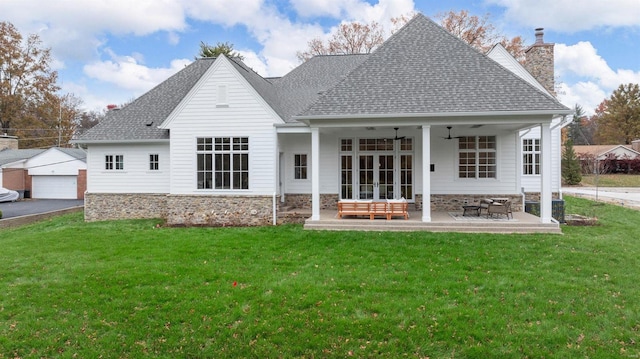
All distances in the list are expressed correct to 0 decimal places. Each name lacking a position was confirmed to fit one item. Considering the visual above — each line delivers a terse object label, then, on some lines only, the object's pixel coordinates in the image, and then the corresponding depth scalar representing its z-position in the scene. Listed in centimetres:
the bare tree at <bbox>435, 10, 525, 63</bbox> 2597
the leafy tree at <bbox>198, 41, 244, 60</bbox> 2953
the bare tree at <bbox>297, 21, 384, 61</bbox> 2747
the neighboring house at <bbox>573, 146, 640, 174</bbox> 3947
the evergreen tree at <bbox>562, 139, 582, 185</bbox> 3269
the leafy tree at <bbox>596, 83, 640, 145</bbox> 4769
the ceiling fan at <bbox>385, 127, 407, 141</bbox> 1291
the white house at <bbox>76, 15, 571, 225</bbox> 1056
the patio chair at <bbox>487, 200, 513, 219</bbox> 1048
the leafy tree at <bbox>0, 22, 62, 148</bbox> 3538
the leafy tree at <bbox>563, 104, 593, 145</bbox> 6844
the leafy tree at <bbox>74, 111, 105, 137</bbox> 4308
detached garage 2694
